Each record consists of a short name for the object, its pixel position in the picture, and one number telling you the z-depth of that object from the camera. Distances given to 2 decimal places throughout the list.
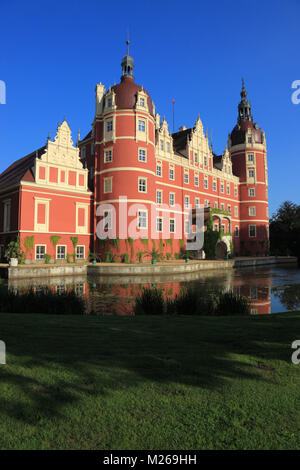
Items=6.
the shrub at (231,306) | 8.73
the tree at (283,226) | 54.81
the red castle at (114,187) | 28.39
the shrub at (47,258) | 27.66
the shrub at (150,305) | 8.66
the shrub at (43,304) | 8.80
